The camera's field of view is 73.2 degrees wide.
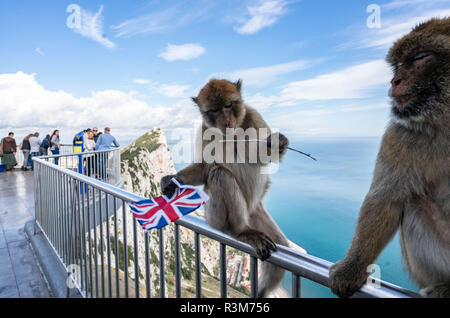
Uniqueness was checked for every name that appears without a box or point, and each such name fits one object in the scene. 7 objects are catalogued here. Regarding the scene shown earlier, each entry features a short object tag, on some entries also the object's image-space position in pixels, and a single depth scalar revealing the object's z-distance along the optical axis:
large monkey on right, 1.24
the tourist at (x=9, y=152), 11.68
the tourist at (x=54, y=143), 12.40
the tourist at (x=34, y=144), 12.13
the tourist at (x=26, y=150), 12.61
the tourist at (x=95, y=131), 11.75
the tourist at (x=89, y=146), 7.11
